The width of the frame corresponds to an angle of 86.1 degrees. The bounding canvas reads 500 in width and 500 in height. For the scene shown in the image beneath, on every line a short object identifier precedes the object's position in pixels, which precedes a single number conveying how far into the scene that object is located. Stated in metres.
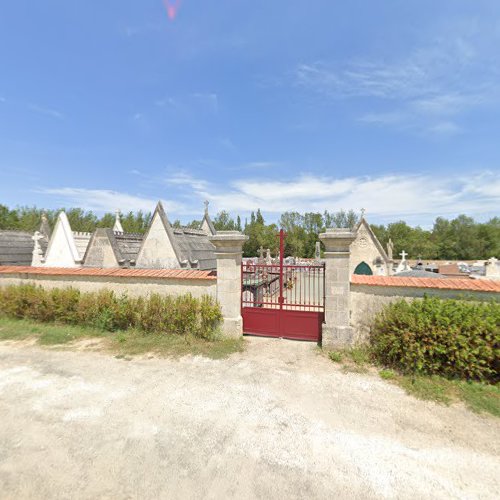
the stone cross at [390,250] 21.14
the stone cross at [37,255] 12.04
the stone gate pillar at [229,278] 6.66
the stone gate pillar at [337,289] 6.10
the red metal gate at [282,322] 6.61
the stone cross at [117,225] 15.77
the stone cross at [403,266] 20.06
